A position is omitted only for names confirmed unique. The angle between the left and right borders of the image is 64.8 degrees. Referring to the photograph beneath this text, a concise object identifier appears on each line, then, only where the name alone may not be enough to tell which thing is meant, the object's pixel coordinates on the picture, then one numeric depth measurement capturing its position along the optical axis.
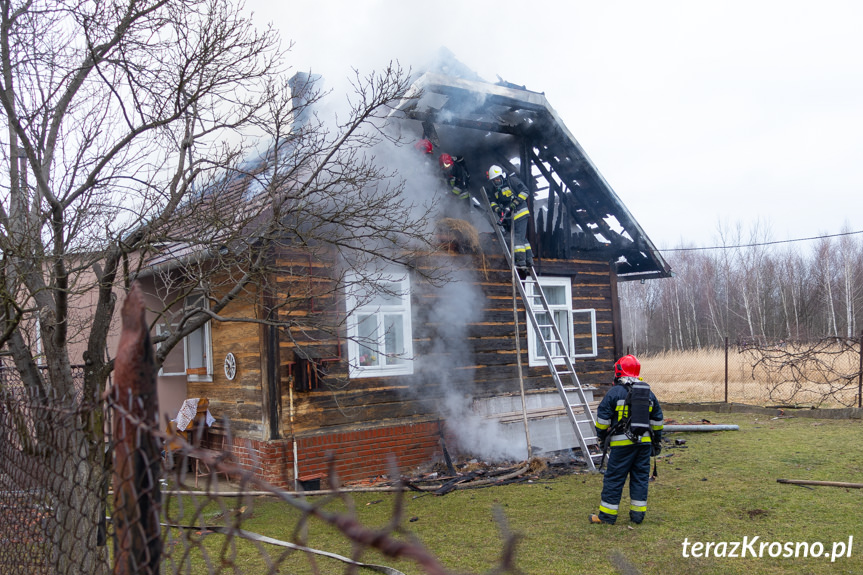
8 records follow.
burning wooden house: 9.07
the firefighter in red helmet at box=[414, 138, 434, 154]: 10.44
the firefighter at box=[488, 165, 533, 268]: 10.72
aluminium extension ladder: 9.35
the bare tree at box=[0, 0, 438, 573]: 4.67
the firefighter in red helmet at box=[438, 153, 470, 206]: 10.75
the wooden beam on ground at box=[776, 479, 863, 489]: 7.44
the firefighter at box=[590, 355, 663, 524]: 6.69
